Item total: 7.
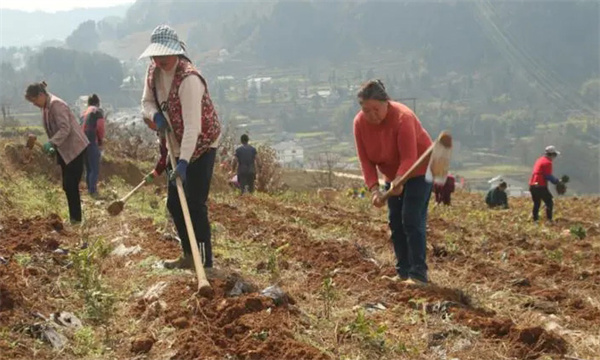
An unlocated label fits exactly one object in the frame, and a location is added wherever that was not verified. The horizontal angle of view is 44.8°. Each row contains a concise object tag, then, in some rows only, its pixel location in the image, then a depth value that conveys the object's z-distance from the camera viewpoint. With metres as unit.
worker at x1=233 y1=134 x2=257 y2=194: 13.49
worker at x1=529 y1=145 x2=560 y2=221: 12.35
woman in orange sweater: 5.08
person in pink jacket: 6.99
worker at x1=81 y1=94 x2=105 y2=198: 10.44
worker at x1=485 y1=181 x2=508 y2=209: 16.18
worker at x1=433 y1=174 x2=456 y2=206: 16.22
